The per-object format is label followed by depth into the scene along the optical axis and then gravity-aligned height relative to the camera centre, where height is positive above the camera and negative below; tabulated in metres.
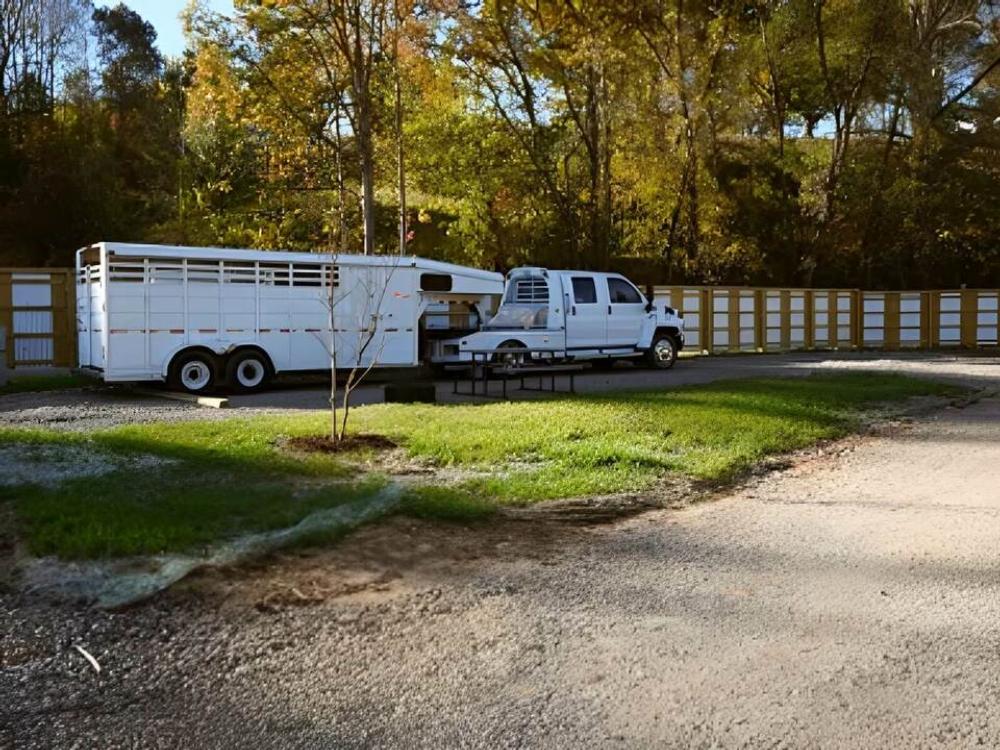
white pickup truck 19.38 +0.13
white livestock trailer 15.45 +0.31
